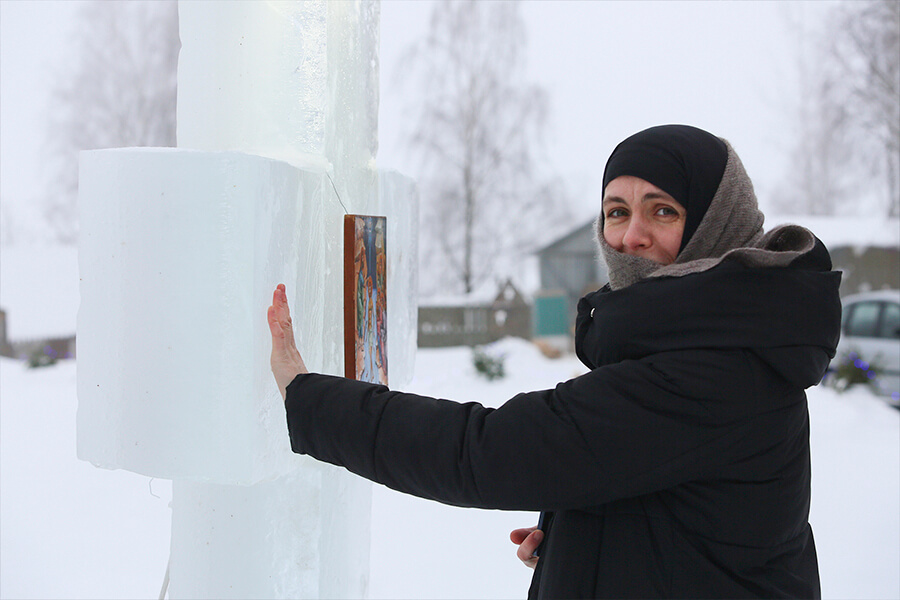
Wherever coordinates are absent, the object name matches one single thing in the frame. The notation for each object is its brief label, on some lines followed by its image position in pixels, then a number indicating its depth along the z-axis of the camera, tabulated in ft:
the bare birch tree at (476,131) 39.55
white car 22.09
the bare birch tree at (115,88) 35.55
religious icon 5.51
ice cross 4.68
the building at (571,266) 41.04
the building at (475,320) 37.68
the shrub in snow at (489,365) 25.77
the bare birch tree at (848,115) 27.84
